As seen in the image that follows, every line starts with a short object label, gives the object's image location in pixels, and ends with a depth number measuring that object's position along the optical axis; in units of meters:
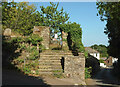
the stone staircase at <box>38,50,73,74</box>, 7.53
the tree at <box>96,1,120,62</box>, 8.95
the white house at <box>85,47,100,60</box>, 59.50
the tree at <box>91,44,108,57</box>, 91.32
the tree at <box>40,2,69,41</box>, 23.17
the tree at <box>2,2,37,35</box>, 21.66
